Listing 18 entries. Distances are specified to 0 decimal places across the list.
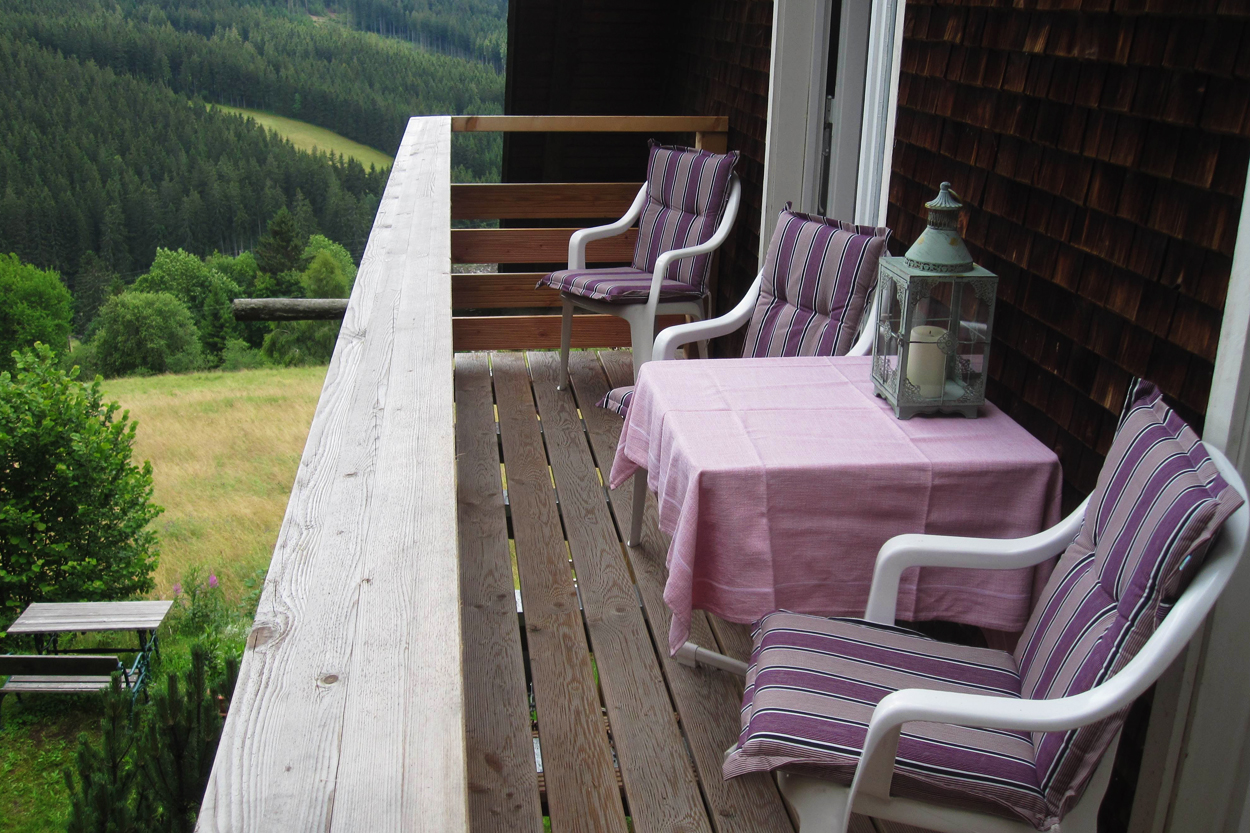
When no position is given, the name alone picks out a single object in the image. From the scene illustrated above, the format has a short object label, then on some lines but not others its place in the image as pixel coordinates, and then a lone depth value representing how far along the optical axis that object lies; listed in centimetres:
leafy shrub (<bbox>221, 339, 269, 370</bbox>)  3266
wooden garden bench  990
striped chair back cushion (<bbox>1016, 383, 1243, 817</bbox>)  131
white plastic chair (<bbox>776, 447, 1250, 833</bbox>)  130
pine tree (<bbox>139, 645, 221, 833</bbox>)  371
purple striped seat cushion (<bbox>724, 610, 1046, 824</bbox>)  143
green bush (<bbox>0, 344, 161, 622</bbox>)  1441
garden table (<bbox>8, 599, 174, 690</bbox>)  1032
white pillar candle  209
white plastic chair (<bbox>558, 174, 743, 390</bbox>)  404
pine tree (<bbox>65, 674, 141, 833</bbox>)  379
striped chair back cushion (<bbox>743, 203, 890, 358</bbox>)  283
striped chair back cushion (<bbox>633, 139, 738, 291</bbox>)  425
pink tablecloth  189
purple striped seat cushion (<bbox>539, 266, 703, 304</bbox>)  405
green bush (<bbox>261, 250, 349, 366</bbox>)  3200
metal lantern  205
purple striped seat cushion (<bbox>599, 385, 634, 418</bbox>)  323
